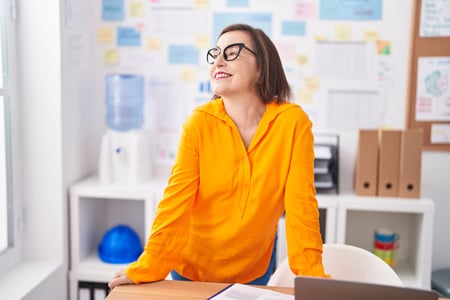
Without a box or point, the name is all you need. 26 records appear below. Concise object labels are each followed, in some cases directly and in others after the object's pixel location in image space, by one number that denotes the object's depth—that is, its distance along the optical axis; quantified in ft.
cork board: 8.82
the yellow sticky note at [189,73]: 9.52
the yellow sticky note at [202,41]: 9.44
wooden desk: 4.64
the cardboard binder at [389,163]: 8.21
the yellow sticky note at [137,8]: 9.50
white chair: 5.36
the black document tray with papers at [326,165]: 8.39
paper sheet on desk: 4.57
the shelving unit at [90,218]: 8.64
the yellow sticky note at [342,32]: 9.09
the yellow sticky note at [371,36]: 9.05
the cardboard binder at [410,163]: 8.14
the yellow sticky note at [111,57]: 9.65
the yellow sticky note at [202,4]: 9.34
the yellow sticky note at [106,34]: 9.61
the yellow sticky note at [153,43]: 9.54
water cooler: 9.00
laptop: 3.50
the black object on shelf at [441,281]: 8.24
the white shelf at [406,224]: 8.14
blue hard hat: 9.09
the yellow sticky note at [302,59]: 9.23
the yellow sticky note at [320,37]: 9.16
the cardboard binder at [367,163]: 8.30
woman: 5.06
